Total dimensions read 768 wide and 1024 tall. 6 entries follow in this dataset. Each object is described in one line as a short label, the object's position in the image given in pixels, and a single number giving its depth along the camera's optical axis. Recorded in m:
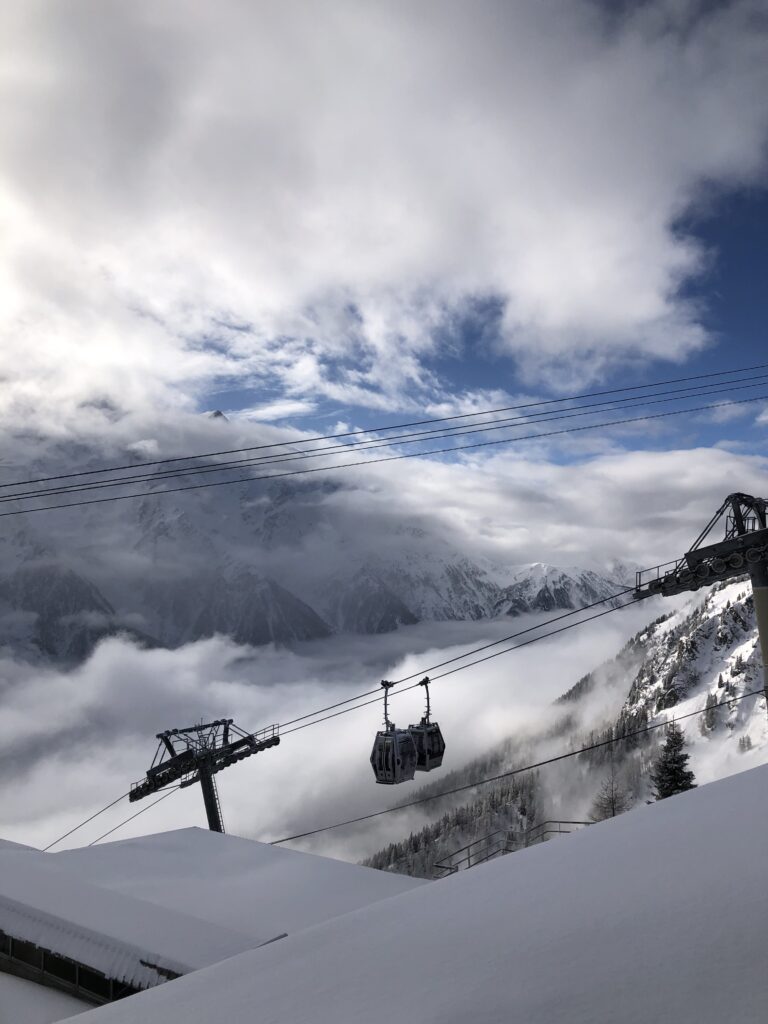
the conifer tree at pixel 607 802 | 104.40
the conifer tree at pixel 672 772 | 46.53
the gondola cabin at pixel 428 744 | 33.91
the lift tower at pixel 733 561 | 19.34
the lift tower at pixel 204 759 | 27.14
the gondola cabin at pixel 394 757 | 32.25
